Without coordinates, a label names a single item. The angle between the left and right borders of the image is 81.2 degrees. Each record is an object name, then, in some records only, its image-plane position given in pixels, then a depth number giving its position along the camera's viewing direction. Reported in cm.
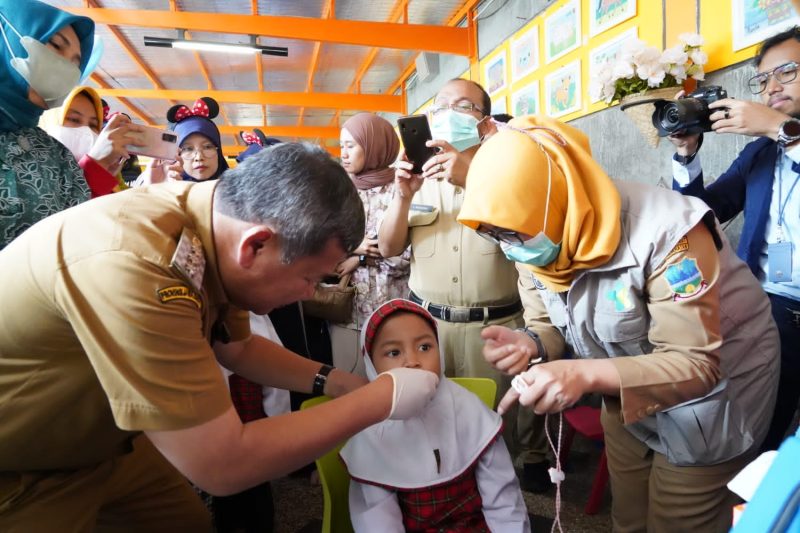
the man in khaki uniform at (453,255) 205
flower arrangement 229
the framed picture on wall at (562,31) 348
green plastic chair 143
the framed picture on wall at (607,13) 295
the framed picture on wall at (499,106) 486
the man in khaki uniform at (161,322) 82
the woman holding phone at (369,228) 240
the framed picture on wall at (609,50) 297
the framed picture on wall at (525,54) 416
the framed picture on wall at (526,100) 416
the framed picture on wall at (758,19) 200
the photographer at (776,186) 167
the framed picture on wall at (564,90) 354
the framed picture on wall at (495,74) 491
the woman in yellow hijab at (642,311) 109
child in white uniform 140
